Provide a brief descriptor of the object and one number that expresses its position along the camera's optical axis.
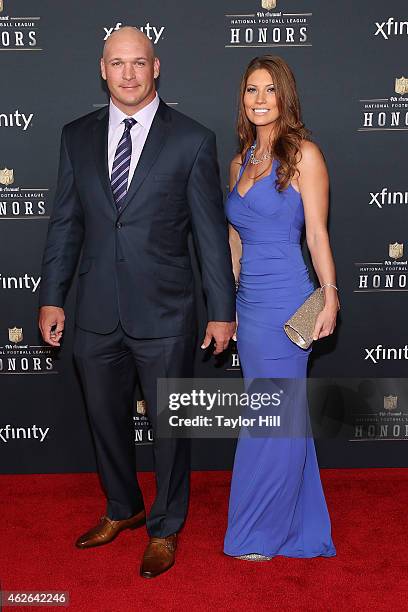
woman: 2.72
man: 2.71
